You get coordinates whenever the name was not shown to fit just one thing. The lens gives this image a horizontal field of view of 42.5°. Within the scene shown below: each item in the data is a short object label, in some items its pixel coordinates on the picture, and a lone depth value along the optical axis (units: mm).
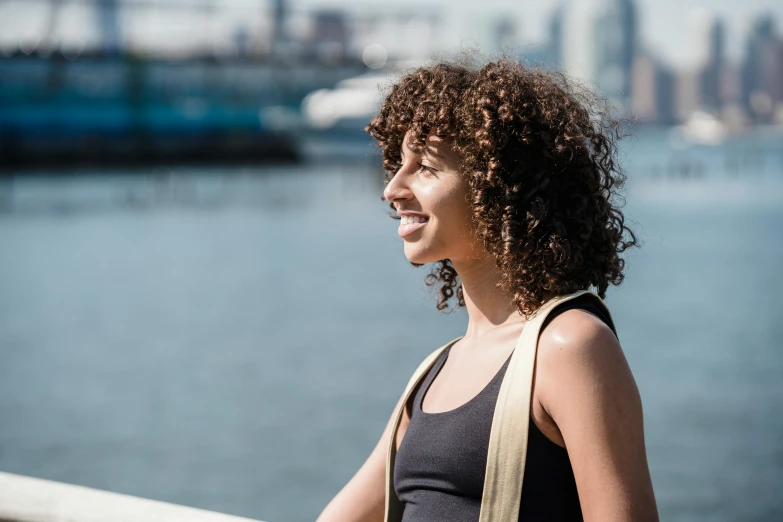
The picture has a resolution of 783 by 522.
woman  1458
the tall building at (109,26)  81250
